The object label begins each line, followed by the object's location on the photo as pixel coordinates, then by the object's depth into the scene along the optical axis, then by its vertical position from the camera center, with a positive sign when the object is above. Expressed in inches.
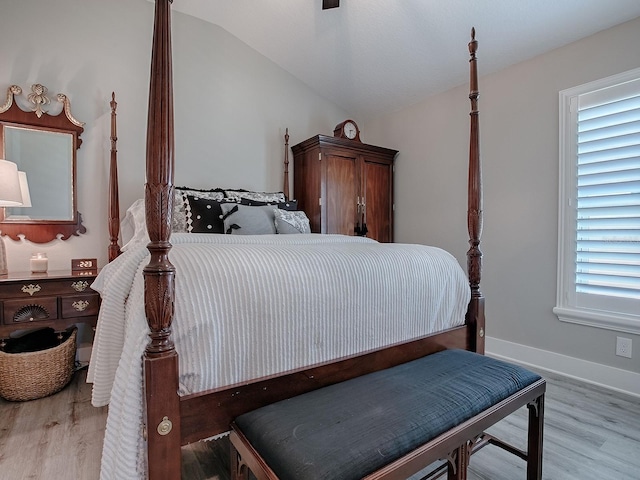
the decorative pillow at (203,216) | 97.6 +3.9
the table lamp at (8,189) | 83.7 +10.1
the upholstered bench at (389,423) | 33.7 -21.7
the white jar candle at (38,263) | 93.6 -8.9
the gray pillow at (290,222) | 106.4 +2.4
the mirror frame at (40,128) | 96.3 +29.7
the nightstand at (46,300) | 82.7 -17.6
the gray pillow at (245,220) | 98.0 +2.8
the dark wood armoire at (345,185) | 132.3 +18.0
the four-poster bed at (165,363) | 36.8 -14.2
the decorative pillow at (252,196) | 115.9 +11.8
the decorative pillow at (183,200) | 96.8 +8.7
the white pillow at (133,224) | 89.1 +1.6
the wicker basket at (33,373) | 82.8 -35.0
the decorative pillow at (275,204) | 110.4 +8.7
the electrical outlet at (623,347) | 89.7 -30.6
